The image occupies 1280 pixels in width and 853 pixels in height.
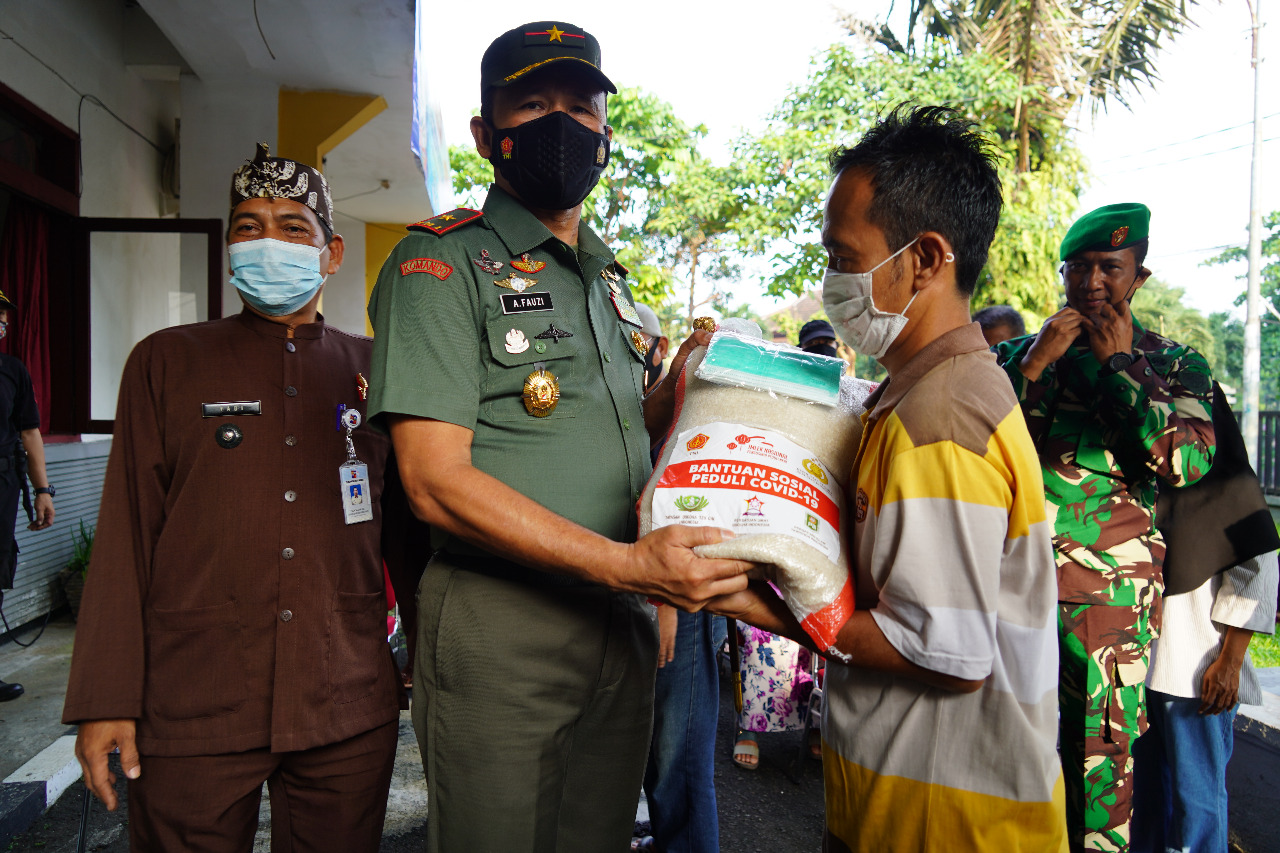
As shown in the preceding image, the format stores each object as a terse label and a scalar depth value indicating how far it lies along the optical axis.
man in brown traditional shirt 1.62
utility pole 13.68
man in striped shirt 1.18
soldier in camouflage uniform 2.25
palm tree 11.85
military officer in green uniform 1.35
